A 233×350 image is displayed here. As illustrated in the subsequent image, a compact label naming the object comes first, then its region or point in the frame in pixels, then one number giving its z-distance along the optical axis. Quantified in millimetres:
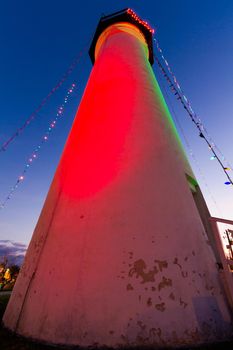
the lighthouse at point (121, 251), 2180
